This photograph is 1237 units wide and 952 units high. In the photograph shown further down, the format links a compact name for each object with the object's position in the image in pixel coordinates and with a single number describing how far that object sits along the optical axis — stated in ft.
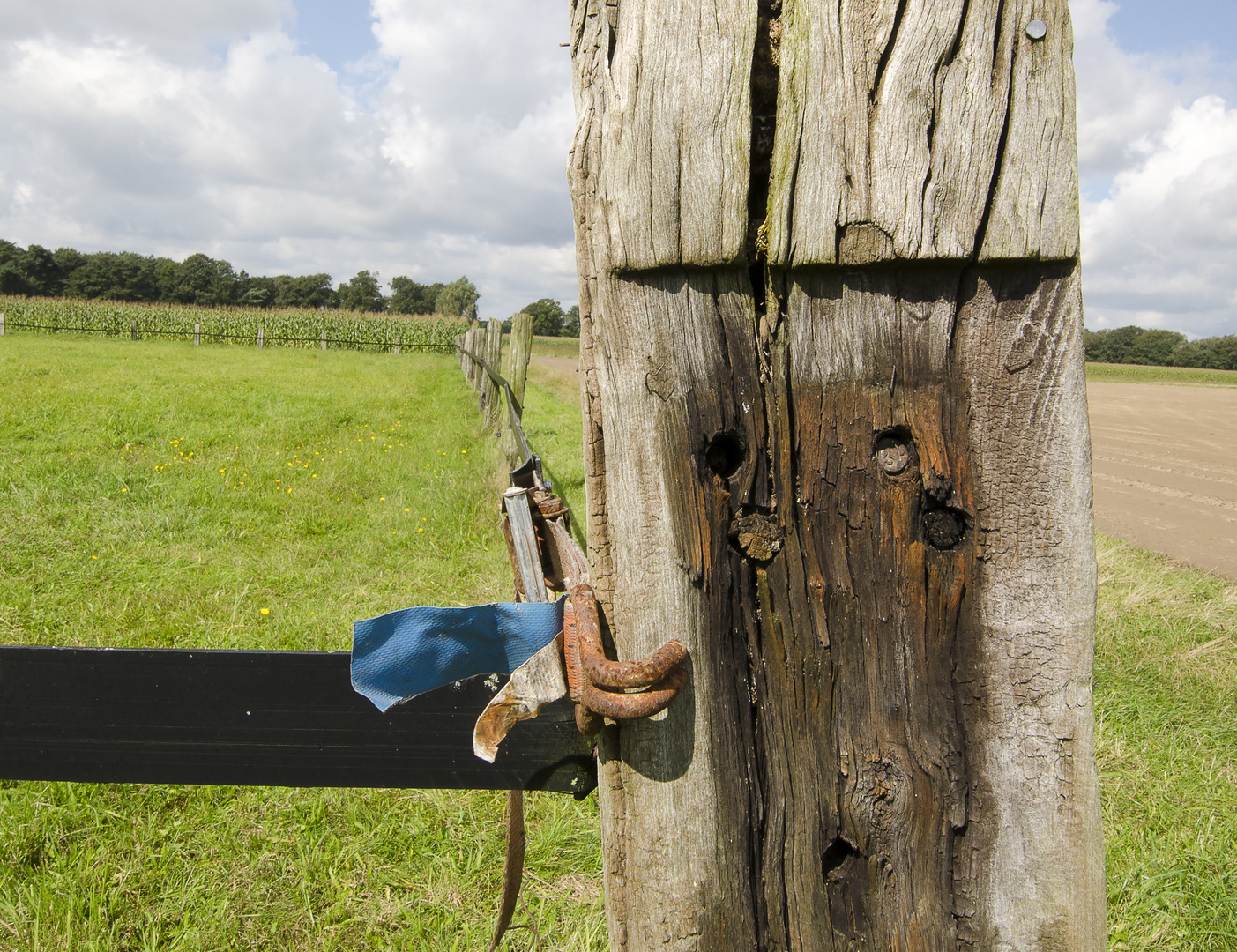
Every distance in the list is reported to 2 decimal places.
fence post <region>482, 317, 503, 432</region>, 31.42
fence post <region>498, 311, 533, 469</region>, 24.48
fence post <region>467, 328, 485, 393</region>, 40.73
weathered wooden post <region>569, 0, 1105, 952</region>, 2.31
